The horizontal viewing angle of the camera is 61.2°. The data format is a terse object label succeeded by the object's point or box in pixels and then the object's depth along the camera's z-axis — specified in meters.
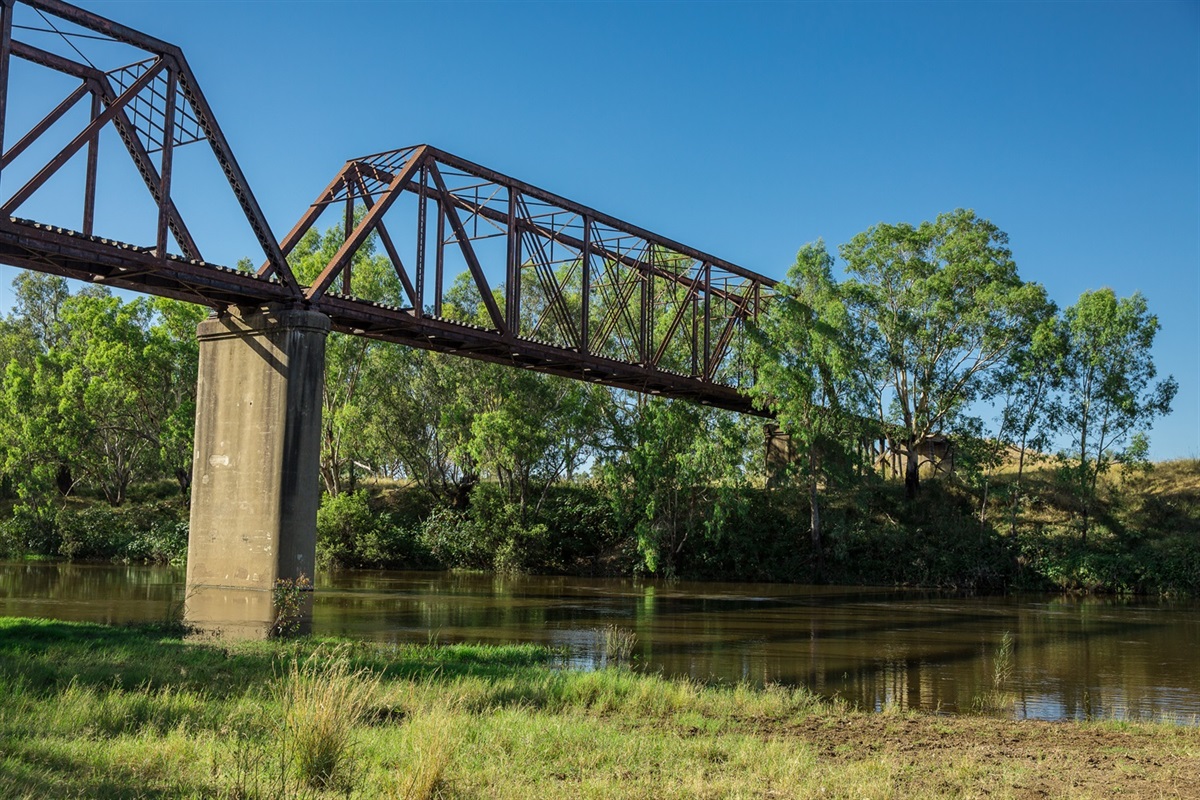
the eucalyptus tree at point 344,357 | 54.56
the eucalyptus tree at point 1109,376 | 48.84
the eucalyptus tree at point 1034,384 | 49.41
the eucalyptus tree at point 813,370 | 48.22
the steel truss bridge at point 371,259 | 23.69
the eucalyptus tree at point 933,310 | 50.69
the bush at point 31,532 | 54.56
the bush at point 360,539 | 53.41
